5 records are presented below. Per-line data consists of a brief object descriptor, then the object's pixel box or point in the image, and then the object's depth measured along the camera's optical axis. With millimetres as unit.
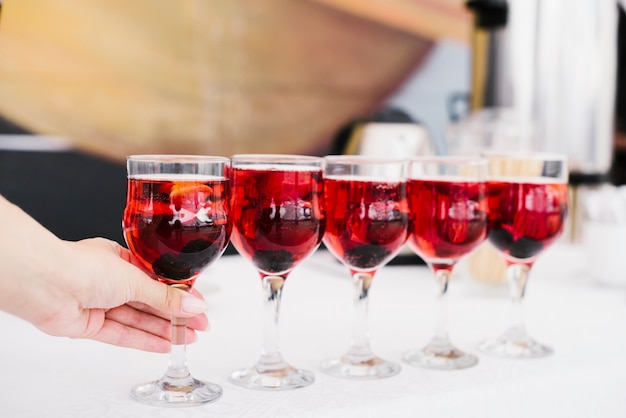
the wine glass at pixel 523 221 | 968
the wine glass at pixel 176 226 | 722
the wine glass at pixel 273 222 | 777
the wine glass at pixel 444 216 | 887
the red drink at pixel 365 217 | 824
